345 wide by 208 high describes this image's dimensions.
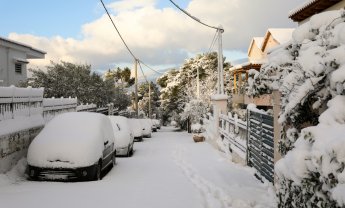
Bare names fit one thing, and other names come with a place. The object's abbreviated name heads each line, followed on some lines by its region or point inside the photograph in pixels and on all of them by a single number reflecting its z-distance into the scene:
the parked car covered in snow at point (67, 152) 8.99
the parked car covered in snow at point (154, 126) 51.63
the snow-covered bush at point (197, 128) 32.75
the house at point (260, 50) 34.64
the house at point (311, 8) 21.06
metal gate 8.95
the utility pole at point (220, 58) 20.61
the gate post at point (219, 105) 20.20
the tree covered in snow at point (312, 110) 3.87
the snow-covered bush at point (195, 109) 48.13
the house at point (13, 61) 28.06
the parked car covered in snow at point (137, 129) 26.83
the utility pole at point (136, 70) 47.06
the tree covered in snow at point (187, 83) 55.10
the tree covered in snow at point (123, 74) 95.38
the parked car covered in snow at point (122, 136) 16.09
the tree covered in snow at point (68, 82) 29.34
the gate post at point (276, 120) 7.88
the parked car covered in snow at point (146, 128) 32.44
